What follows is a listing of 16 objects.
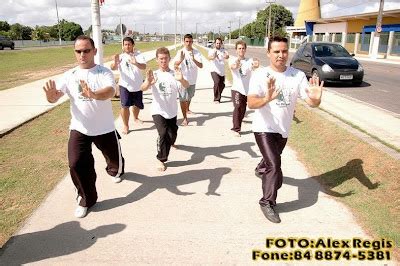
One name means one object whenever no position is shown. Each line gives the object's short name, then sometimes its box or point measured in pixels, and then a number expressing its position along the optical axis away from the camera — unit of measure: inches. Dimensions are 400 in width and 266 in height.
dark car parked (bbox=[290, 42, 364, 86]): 511.8
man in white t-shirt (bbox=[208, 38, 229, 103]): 379.2
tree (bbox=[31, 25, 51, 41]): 4055.1
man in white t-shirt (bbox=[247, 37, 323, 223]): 149.9
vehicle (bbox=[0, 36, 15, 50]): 1914.4
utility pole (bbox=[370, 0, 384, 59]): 1237.1
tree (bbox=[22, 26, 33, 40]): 3932.1
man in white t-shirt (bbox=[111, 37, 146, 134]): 285.3
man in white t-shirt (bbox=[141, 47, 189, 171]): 206.5
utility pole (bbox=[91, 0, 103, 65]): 401.1
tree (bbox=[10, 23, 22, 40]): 3672.7
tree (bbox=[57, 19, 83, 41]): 4337.1
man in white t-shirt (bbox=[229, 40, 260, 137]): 271.4
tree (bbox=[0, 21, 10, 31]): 3708.2
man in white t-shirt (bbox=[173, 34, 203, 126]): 309.4
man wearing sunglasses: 151.9
